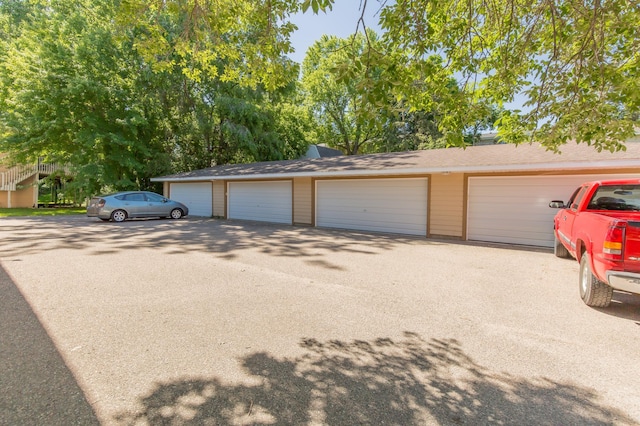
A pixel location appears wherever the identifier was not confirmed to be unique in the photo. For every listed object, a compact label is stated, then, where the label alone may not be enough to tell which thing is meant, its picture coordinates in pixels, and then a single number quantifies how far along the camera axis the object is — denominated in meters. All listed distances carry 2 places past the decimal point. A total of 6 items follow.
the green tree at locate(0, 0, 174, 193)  17.09
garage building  8.90
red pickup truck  3.50
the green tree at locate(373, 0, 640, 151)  4.38
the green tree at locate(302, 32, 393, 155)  26.28
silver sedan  13.70
